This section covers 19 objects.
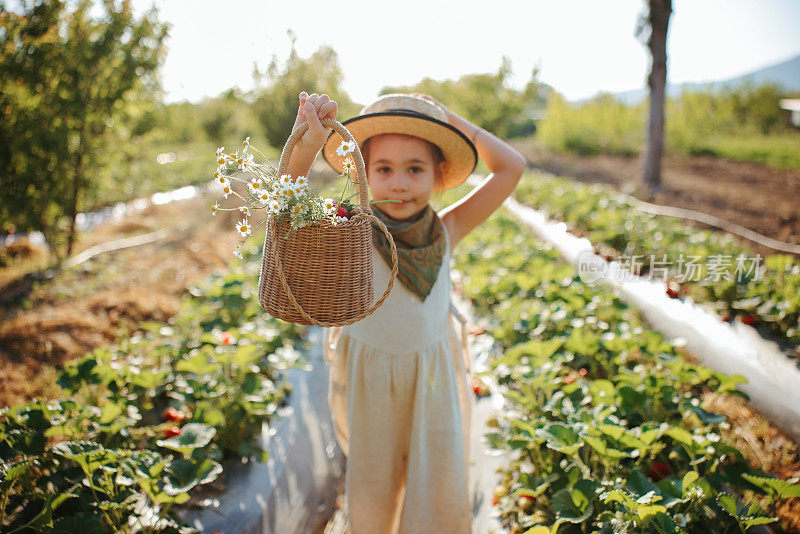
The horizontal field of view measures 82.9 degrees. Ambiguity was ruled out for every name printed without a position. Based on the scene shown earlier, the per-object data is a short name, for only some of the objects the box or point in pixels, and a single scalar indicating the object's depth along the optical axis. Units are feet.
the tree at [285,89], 41.09
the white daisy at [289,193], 3.19
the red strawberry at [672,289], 10.32
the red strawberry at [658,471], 5.55
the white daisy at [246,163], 3.27
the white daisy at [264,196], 3.20
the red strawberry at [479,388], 8.45
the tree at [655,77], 25.09
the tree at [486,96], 54.19
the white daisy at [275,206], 3.19
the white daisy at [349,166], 3.62
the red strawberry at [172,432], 6.02
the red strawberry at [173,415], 6.64
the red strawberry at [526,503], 5.85
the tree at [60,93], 14.78
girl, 4.83
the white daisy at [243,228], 3.41
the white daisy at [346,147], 3.33
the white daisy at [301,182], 3.23
